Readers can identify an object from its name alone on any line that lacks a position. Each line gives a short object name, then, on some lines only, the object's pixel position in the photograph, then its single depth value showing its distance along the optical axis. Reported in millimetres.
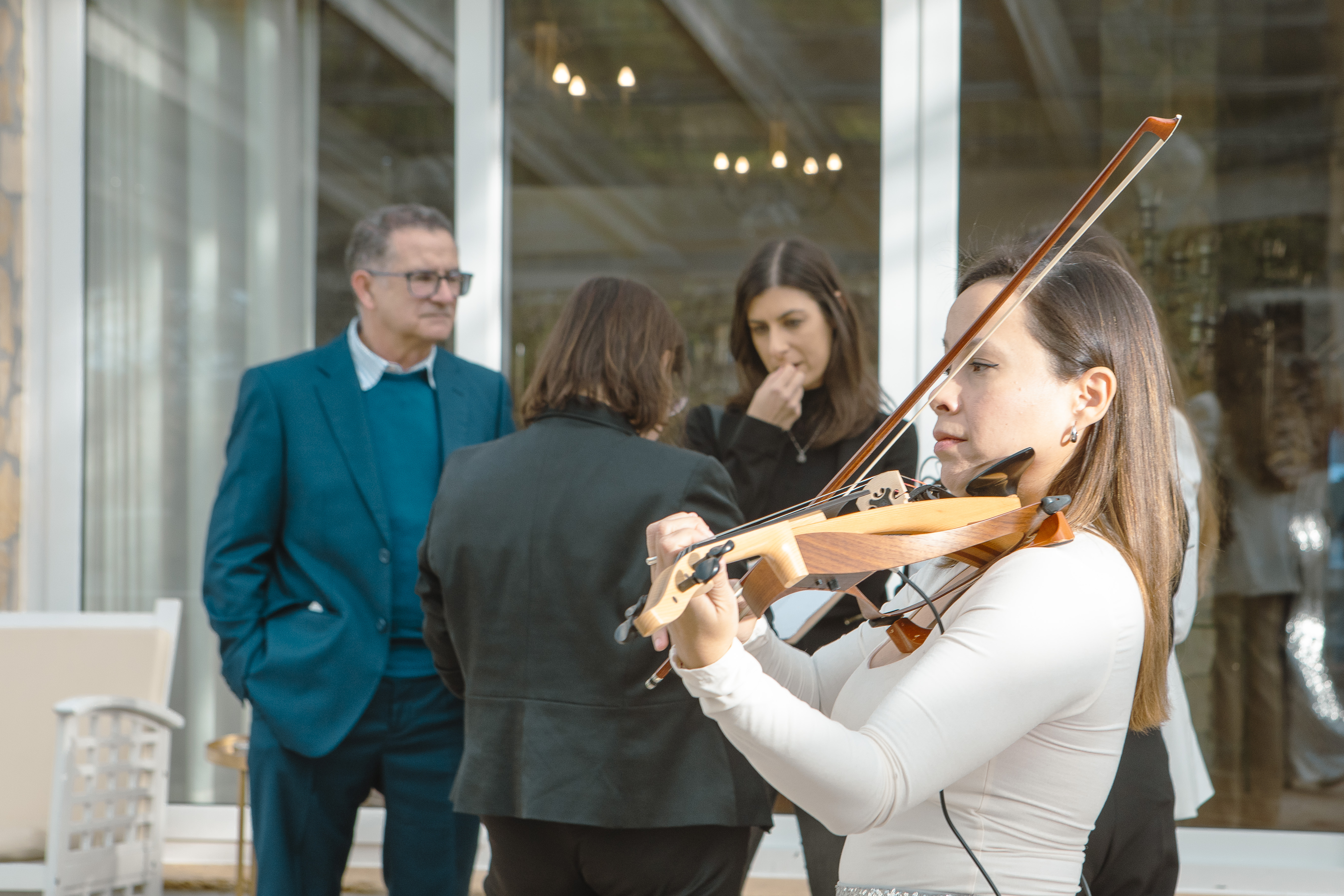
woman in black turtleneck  4697
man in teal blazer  4699
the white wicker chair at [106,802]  4983
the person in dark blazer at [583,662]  4257
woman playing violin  3431
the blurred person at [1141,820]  4115
